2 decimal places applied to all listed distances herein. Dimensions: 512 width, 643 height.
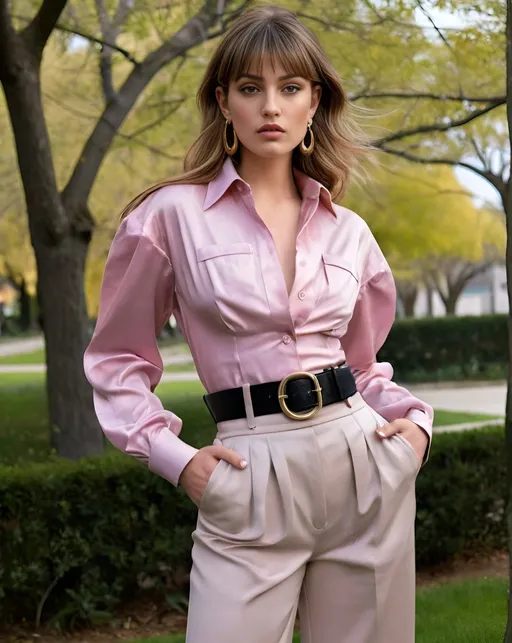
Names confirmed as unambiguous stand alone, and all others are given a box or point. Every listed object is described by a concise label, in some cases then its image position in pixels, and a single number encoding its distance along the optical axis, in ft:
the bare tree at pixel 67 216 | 25.72
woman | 7.14
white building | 207.21
